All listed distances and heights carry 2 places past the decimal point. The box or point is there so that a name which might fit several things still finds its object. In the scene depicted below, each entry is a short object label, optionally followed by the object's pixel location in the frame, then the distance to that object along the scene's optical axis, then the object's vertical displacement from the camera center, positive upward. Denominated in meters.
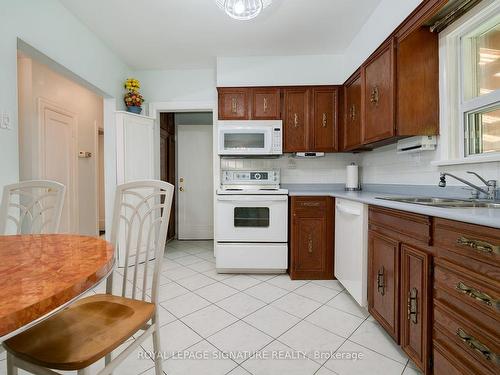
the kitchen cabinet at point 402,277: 1.20 -0.54
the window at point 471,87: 1.50 +0.64
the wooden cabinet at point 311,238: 2.51 -0.57
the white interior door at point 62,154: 3.02 +0.38
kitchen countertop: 0.87 -0.13
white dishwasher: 1.81 -0.53
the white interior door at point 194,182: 4.18 +0.02
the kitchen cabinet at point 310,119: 2.86 +0.75
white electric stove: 2.64 -0.51
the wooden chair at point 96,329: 0.77 -0.53
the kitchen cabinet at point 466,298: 0.87 -0.46
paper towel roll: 2.87 +0.07
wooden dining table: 0.43 -0.22
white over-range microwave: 2.82 +0.52
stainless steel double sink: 1.34 -0.12
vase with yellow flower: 3.12 +1.10
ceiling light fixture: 1.82 +1.32
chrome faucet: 1.35 -0.04
